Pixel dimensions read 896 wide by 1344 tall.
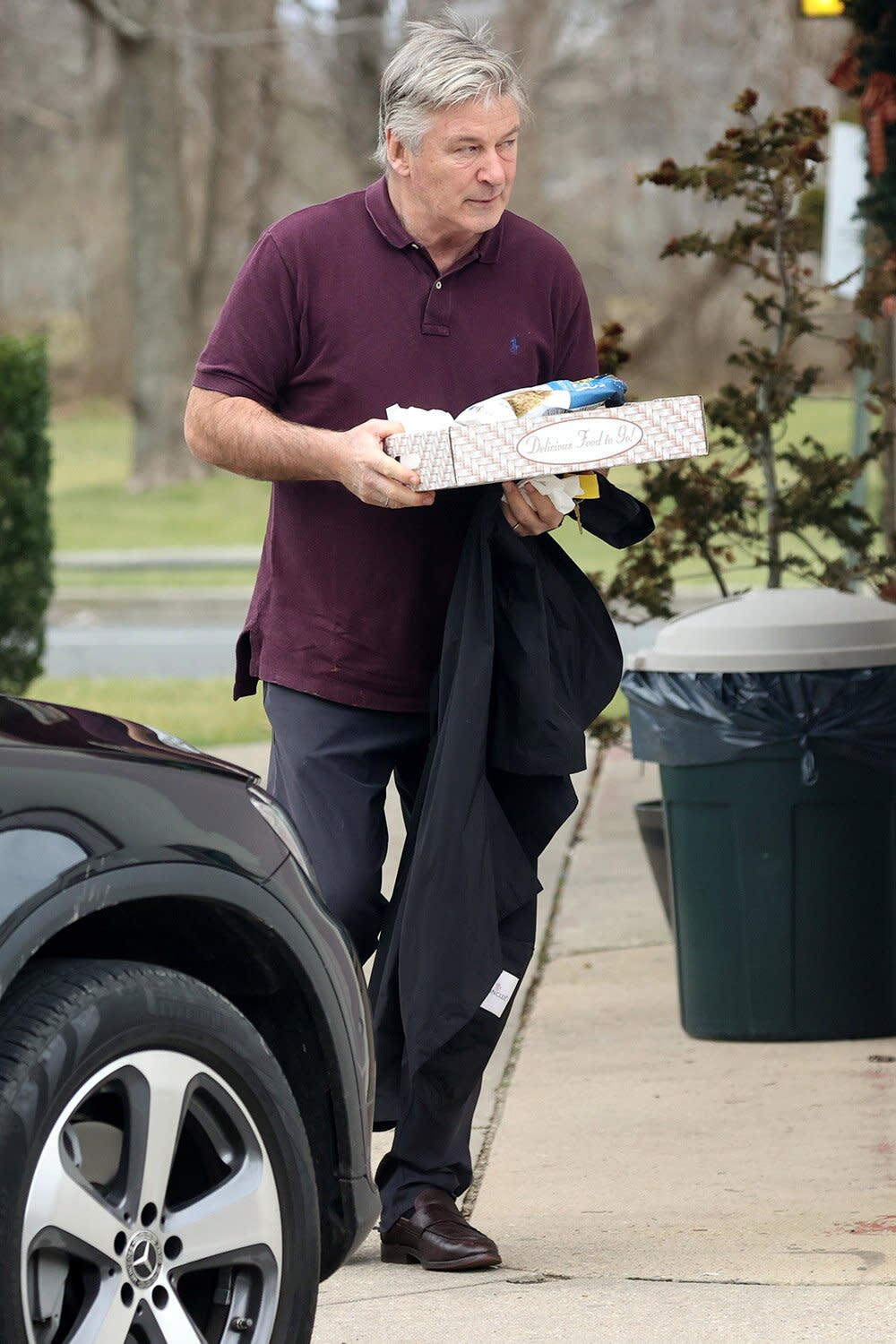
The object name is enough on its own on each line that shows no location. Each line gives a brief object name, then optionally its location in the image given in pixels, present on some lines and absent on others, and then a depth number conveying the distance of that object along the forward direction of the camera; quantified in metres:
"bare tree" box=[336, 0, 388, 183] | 53.09
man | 7.36
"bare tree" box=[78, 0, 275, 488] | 50.06
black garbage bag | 9.92
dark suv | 4.92
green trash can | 9.97
